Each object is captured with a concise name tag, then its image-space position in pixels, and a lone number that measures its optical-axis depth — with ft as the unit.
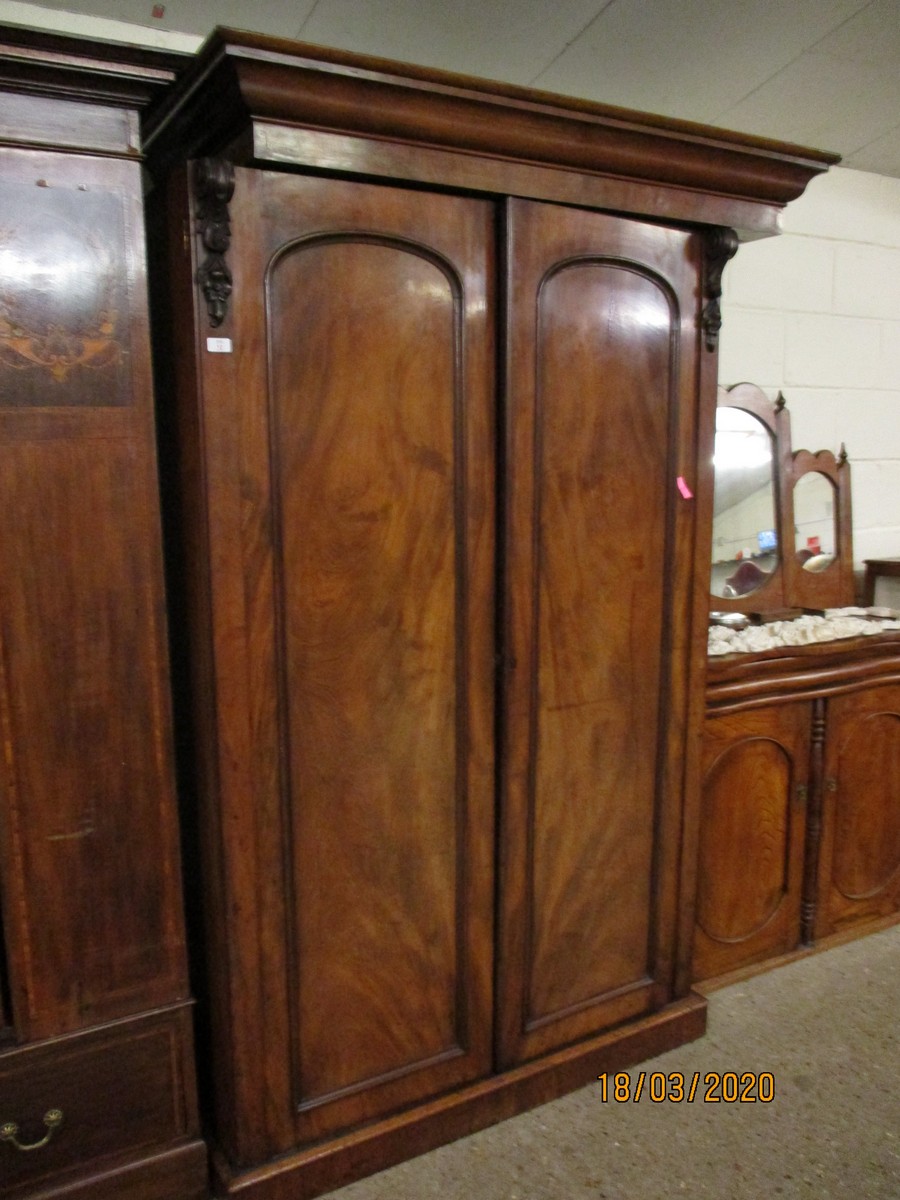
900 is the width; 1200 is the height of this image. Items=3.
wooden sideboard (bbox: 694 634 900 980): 6.70
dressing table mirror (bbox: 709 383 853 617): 7.97
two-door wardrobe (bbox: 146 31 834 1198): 4.29
